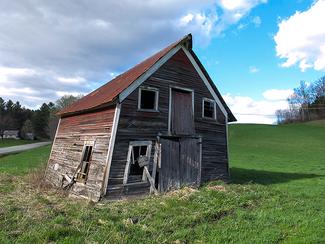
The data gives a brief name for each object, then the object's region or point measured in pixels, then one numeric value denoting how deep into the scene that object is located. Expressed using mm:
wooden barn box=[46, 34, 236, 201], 14062
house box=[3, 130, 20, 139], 105900
